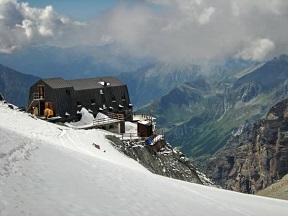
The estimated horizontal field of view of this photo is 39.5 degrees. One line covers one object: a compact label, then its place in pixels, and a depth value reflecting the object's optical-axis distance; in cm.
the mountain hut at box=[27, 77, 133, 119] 7794
